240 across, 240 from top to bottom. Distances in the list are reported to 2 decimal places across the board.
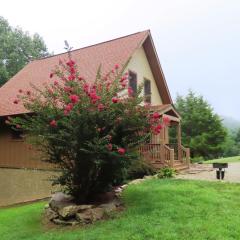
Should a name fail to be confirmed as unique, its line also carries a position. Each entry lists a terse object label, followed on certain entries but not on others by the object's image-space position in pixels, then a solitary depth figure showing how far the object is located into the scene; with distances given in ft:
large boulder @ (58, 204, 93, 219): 17.49
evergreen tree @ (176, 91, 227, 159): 68.12
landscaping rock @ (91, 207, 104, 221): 17.26
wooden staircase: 31.94
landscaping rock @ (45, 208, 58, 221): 18.31
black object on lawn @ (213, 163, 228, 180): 27.36
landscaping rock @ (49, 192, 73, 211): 18.48
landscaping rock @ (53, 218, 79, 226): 17.28
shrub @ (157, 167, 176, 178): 28.80
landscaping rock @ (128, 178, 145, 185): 25.07
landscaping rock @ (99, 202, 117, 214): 17.80
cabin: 33.62
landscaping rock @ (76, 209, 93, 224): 17.20
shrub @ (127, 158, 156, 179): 29.35
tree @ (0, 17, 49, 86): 69.69
